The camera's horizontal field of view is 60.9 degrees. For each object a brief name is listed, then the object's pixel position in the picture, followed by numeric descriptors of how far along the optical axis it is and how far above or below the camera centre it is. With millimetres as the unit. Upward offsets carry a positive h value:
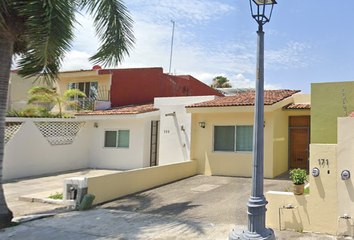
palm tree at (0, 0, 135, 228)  7000 +2521
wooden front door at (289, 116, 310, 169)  14125 -53
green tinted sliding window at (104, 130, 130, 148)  17641 -296
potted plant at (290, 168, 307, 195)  6680 -940
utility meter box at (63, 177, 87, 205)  9109 -1740
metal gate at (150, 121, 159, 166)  17516 -411
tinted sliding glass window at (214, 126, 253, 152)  13523 -38
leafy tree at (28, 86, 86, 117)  18344 +2200
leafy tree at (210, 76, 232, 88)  41669 +7781
